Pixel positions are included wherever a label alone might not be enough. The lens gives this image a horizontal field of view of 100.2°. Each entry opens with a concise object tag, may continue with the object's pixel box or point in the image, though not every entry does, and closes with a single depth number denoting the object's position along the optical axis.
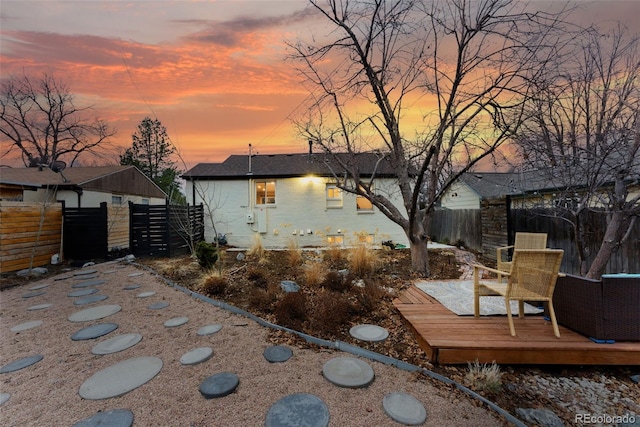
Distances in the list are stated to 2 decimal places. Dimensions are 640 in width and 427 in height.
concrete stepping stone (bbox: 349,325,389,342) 3.10
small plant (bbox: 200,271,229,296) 4.66
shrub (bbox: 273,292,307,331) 3.47
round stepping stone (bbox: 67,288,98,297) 4.91
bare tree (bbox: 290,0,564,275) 4.62
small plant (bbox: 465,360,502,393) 2.32
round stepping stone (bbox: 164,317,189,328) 3.58
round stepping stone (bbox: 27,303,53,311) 4.31
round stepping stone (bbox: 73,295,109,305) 4.51
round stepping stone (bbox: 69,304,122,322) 3.87
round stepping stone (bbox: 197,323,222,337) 3.33
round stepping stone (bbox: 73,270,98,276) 6.48
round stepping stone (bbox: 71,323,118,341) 3.28
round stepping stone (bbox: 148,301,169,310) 4.19
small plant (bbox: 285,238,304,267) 6.47
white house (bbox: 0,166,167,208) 9.73
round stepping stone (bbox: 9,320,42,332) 3.56
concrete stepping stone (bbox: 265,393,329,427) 1.92
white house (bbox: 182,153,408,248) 10.98
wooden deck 2.66
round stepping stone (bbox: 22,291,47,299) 4.98
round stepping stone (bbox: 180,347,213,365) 2.69
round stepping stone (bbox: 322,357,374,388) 2.35
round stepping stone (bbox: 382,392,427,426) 1.96
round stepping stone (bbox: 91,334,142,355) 2.98
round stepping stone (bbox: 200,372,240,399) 2.21
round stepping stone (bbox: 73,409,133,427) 1.91
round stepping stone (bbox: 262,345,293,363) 2.72
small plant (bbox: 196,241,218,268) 6.02
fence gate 8.22
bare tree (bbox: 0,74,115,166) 16.53
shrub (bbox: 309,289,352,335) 3.31
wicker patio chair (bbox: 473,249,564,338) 2.83
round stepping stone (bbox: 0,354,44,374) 2.66
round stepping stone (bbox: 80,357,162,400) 2.26
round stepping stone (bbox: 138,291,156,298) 4.77
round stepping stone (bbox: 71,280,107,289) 5.47
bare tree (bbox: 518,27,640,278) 3.41
